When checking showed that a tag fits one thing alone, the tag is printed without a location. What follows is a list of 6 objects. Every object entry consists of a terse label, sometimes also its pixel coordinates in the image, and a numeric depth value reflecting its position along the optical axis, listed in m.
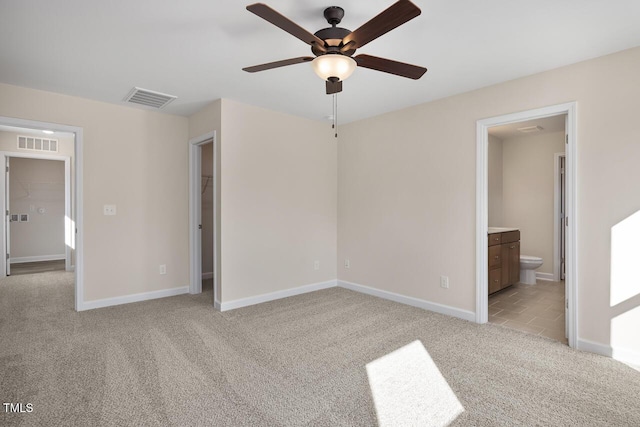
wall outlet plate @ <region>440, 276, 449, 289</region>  3.67
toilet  4.93
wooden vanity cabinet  4.21
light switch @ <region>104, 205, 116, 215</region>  3.97
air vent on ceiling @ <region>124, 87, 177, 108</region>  3.50
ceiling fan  1.64
